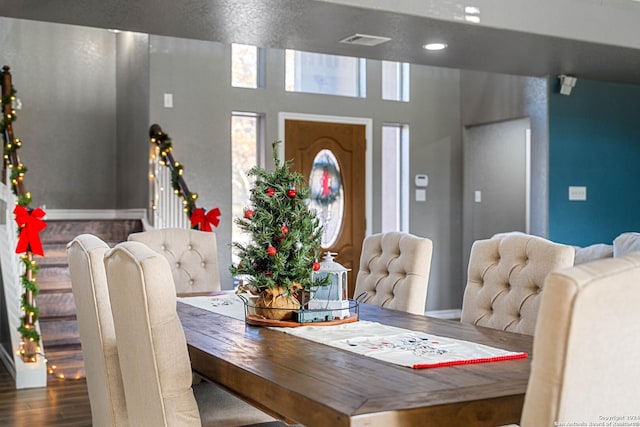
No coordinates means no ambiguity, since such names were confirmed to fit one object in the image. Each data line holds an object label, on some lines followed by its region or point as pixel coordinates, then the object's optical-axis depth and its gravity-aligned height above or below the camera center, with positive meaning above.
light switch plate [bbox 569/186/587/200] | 6.89 -0.06
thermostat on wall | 7.98 +0.07
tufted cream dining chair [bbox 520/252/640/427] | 1.30 -0.28
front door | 7.33 +0.12
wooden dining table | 1.58 -0.47
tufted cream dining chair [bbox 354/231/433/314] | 3.46 -0.40
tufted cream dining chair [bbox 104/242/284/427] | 1.98 -0.40
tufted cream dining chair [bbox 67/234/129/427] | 2.49 -0.49
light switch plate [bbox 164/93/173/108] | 6.74 +0.78
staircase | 5.59 -0.83
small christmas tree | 2.69 -0.19
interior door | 7.94 +0.09
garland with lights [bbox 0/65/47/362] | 5.14 -0.49
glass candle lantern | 2.77 -0.39
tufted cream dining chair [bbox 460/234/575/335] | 2.79 -0.36
